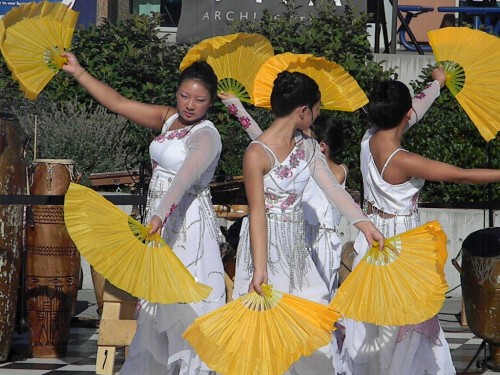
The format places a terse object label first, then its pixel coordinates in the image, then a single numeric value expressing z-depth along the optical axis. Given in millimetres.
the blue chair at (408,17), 26756
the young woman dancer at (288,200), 10344
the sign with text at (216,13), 25844
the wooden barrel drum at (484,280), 13781
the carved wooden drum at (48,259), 14641
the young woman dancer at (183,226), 11336
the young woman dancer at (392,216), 11797
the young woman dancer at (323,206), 13164
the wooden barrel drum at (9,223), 13937
